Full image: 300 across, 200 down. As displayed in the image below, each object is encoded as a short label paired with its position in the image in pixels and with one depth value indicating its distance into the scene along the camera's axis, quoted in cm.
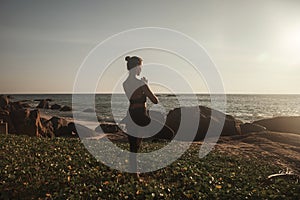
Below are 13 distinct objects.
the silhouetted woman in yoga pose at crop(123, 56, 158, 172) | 916
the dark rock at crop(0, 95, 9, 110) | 4625
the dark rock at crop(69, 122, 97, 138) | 3284
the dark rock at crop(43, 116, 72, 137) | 3017
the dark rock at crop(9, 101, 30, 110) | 5345
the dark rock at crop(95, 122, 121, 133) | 3927
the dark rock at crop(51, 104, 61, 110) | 9288
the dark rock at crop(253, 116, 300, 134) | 3793
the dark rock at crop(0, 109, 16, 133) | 2571
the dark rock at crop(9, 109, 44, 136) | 2522
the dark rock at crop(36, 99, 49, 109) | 9556
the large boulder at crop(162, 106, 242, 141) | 3406
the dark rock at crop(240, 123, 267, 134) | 3491
